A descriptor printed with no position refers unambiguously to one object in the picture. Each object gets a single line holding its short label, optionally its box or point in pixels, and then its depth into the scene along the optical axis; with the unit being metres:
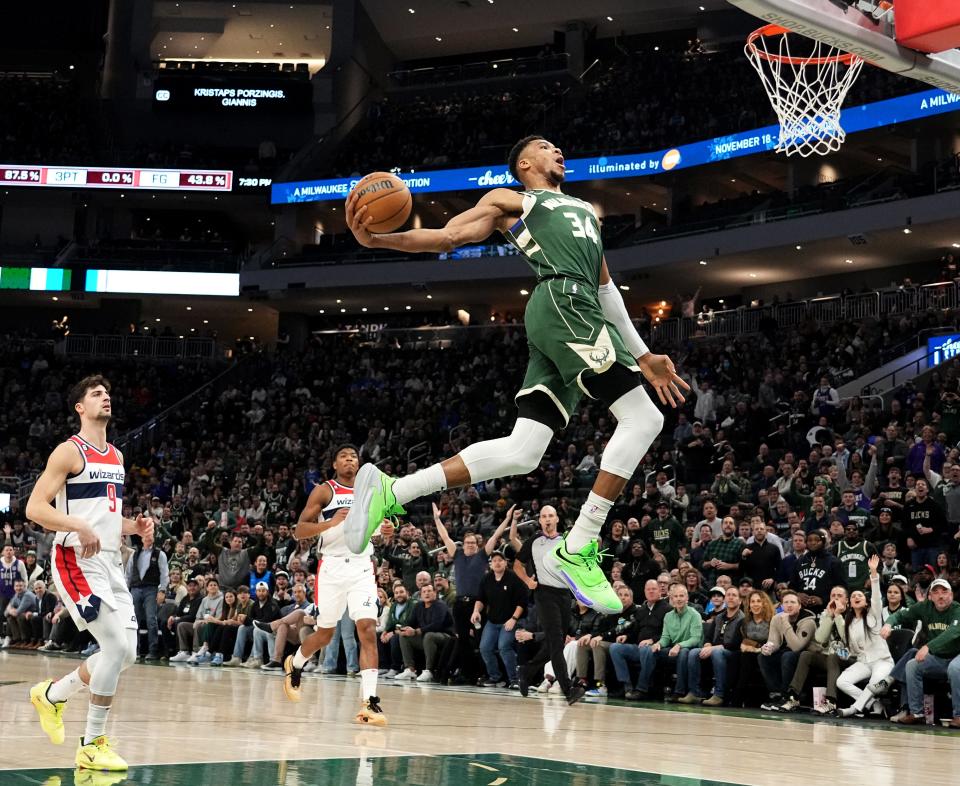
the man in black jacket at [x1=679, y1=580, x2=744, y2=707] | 12.32
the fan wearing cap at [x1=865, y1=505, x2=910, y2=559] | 13.49
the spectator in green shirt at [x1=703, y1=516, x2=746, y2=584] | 13.73
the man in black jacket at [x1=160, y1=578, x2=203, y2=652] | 18.25
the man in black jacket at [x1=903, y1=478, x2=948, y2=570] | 13.31
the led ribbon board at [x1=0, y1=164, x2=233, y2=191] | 39.56
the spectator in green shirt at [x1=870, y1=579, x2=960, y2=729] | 10.69
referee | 11.03
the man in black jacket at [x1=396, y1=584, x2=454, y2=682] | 14.80
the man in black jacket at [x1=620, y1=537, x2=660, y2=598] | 13.95
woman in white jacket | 11.30
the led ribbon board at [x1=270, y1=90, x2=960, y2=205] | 28.89
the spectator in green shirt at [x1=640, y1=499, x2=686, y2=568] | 15.30
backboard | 6.41
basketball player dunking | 5.39
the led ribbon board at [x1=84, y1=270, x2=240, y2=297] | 38.88
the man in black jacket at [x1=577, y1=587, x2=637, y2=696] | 13.29
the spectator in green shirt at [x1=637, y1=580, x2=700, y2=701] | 12.61
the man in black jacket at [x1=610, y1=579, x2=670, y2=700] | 13.02
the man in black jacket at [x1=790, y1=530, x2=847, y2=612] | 12.45
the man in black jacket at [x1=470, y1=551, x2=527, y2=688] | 13.90
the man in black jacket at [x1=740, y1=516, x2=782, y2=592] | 13.32
